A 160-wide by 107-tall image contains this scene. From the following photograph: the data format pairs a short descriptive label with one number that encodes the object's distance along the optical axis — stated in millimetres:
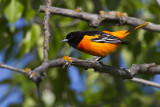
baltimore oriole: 8401
